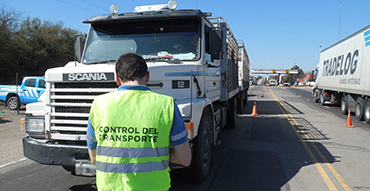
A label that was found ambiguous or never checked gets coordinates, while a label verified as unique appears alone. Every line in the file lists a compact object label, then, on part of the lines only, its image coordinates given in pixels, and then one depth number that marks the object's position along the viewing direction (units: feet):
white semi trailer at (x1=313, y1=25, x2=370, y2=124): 41.04
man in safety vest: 6.29
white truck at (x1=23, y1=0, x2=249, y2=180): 13.07
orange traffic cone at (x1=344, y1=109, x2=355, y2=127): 36.94
